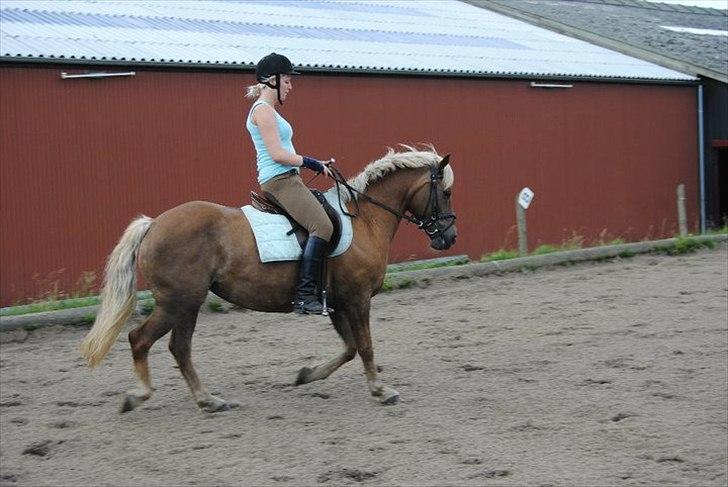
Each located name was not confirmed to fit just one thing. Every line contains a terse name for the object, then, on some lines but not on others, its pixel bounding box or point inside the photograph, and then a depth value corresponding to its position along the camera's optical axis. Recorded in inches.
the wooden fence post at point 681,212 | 616.4
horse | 264.8
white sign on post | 549.1
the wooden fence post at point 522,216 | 542.9
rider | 266.5
